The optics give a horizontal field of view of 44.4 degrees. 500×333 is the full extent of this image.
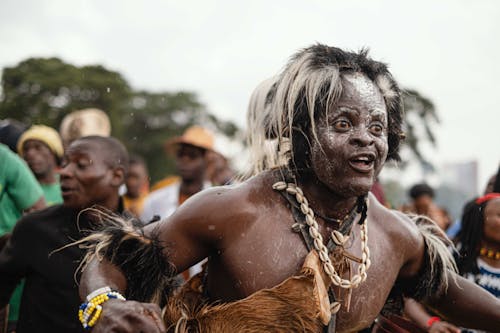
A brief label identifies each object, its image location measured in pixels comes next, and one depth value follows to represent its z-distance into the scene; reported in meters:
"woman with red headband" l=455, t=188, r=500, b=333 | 3.97
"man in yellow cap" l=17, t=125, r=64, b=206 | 5.39
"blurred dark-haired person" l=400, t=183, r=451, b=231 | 7.98
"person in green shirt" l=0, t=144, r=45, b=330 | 4.07
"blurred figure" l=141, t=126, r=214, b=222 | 5.86
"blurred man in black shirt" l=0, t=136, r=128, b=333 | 3.22
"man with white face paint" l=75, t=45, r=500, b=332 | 2.24
